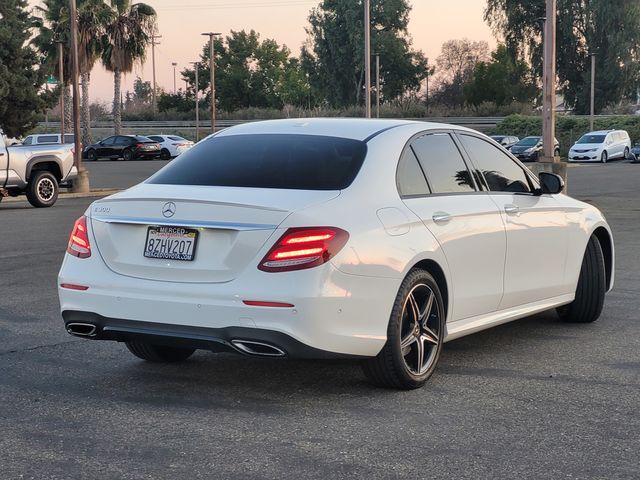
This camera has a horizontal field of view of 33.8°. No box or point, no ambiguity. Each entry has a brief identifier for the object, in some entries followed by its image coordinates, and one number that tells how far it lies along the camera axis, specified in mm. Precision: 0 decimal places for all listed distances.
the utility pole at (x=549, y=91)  21516
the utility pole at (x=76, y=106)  28562
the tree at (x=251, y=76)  119500
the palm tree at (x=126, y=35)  57000
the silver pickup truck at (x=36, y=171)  21969
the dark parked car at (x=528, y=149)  54000
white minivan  52500
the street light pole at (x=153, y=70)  114806
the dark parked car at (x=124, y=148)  58000
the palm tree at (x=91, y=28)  55062
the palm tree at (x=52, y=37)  59219
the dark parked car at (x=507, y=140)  59469
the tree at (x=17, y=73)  40719
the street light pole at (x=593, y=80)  66188
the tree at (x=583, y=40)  71812
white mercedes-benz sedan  5402
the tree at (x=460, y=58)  132625
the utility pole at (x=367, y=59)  40375
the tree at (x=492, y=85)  94000
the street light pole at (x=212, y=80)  57794
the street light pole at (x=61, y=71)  53856
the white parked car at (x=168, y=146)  58906
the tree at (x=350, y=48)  92062
